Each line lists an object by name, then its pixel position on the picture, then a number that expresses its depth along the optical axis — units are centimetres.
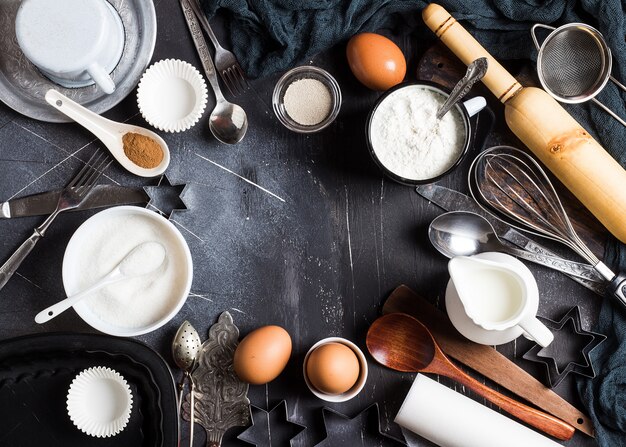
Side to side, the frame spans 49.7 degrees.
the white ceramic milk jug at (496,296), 104
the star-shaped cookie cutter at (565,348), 117
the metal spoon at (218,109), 120
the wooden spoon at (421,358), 116
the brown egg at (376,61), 114
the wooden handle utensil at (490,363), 119
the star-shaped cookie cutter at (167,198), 120
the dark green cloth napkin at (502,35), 116
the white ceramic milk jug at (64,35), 108
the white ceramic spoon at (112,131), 113
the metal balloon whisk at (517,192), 119
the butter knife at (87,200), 118
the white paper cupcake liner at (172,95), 116
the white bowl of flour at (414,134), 112
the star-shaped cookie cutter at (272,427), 117
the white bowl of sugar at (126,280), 112
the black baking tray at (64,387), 110
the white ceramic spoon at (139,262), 110
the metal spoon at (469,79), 101
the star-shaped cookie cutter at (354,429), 117
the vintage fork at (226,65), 120
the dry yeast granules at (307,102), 119
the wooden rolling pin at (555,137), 111
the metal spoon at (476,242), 118
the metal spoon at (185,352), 117
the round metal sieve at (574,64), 116
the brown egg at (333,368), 109
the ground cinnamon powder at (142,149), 116
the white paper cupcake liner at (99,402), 111
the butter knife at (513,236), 119
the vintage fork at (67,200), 117
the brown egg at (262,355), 110
